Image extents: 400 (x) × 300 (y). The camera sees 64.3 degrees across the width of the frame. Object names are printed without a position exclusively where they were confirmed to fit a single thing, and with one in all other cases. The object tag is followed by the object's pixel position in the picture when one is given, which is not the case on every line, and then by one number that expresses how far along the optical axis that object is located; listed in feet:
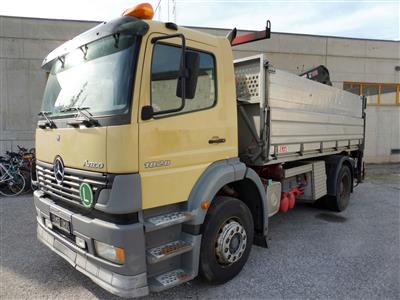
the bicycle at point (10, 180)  24.82
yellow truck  8.41
